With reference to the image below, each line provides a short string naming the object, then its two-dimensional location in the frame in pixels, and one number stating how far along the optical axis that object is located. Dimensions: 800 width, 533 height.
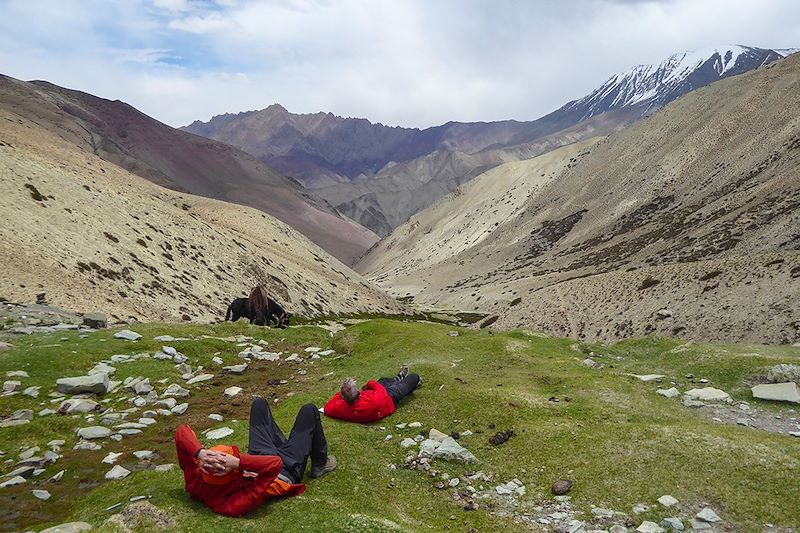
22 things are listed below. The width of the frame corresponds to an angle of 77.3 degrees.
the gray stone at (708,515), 9.74
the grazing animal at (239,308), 33.19
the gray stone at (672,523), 9.65
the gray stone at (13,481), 11.57
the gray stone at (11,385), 16.70
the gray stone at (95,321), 26.17
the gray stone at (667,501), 10.33
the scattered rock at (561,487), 11.34
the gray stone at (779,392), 15.67
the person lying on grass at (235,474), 9.66
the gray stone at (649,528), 9.65
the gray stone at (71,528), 8.57
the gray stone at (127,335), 22.96
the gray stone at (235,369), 21.75
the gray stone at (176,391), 18.47
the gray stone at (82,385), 17.14
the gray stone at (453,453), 12.93
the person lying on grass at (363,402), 15.12
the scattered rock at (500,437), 13.77
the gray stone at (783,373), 17.12
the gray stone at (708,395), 16.48
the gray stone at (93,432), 14.43
